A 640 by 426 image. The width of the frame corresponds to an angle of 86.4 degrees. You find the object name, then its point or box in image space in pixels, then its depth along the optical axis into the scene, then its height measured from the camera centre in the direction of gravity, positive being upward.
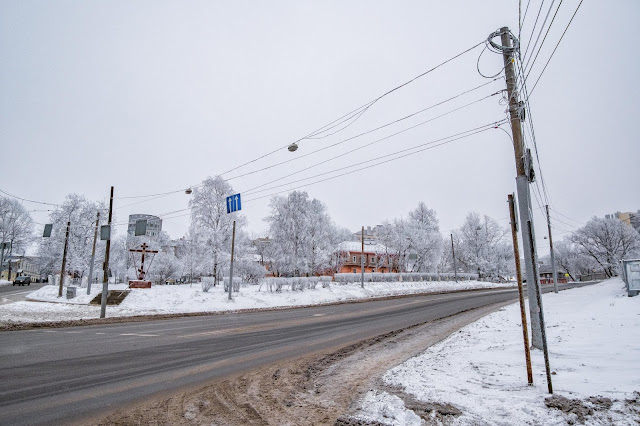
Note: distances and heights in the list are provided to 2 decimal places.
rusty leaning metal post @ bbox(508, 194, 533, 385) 4.68 -0.31
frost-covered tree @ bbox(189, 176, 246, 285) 34.34 +4.98
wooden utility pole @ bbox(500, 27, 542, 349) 7.57 +2.36
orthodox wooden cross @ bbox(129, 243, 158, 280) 27.32 -0.06
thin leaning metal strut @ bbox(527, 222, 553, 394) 4.45 -0.85
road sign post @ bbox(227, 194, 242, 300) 22.22 +4.35
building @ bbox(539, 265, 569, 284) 96.50 -0.58
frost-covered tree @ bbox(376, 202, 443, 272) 53.62 +4.11
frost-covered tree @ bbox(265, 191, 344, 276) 42.97 +4.36
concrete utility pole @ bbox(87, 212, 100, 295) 25.70 -0.79
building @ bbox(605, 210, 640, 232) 62.98 +9.84
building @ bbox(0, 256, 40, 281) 79.26 +0.87
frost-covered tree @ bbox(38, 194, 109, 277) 40.31 +5.17
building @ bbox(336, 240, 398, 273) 62.25 +2.36
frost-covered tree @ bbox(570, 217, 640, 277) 53.09 +4.55
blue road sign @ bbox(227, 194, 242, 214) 22.25 +4.36
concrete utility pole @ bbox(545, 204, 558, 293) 26.75 +0.98
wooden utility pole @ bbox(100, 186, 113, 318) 16.88 -0.66
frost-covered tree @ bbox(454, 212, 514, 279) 60.88 +4.06
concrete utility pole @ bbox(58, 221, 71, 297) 26.12 -0.53
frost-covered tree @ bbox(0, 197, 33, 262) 45.84 +6.43
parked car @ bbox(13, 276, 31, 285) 50.59 -1.41
